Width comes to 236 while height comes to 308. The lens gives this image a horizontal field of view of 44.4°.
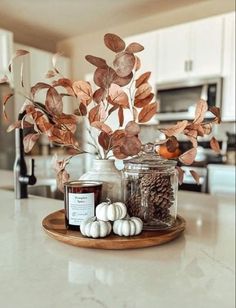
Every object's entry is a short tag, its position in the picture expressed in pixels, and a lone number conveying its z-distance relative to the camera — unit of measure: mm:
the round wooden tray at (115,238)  543
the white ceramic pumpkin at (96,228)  558
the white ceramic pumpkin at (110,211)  567
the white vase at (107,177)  638
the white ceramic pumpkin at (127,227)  566
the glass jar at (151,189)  600
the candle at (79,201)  589
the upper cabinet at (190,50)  2578
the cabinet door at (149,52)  2963
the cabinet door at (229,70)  2490
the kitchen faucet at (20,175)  998
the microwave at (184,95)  2615
